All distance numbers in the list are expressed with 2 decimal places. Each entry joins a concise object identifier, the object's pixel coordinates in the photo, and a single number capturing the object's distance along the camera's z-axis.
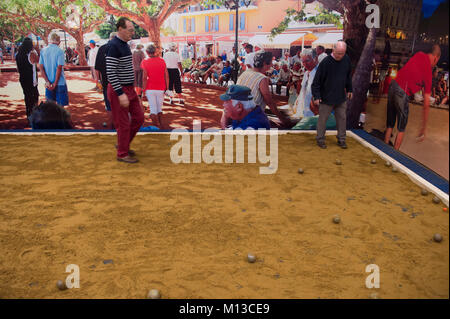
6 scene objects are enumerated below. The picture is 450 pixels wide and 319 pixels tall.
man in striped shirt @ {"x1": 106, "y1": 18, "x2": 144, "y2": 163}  5.03
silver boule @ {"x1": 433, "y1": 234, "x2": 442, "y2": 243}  3.43
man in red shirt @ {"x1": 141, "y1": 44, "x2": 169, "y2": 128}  7.80
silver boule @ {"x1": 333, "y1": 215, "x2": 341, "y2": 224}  3.82
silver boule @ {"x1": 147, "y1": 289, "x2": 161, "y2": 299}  2.58
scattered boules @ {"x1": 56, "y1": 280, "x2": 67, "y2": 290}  2.68
